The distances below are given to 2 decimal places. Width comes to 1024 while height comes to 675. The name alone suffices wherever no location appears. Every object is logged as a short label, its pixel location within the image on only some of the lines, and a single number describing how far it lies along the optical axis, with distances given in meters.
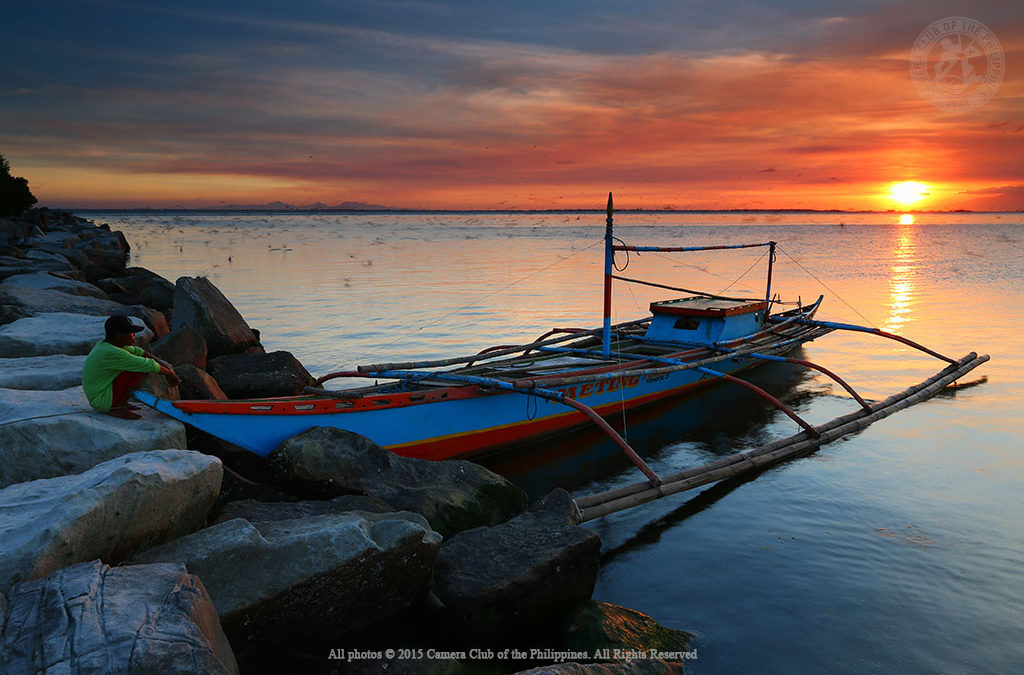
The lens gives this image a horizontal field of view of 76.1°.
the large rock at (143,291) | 19.78
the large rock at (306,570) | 5.13
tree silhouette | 48.75
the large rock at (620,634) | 6.21
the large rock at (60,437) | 6.54
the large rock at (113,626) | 3.69
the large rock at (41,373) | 8.70
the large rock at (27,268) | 20.61
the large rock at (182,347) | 10.77
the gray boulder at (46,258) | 24.92
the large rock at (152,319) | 14.06
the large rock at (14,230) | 36.00
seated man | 7.29
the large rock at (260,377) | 11.05
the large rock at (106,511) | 4.68
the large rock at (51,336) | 10.79
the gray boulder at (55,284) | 17.80
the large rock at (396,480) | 7.97
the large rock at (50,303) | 14.16
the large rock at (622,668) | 4.84
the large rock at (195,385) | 9.39
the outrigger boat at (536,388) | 8.96
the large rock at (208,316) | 12.90
